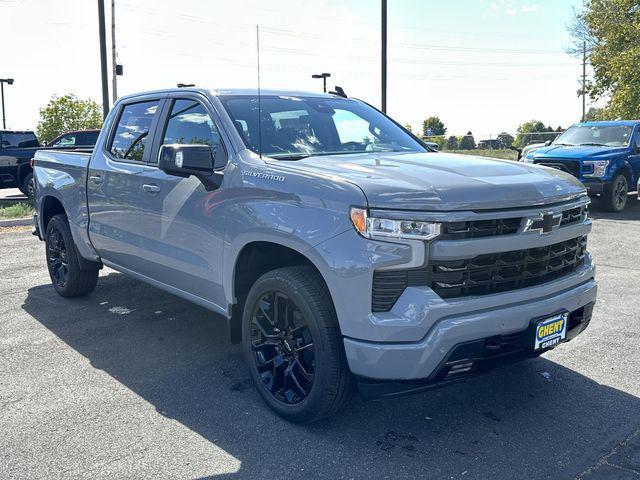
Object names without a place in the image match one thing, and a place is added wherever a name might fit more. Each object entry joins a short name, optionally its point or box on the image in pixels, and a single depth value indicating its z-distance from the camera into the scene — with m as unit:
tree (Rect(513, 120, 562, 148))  34.56
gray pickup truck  3.06
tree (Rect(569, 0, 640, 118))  22.72
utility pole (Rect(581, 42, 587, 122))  29.41
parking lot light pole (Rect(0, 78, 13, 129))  39.84
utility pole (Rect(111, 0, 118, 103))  23.72
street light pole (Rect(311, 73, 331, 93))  24.53
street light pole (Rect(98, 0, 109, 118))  20.13
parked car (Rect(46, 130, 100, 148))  16.86
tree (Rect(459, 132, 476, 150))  38.09
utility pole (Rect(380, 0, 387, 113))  21.23
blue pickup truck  12.44
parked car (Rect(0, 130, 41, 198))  15.87
